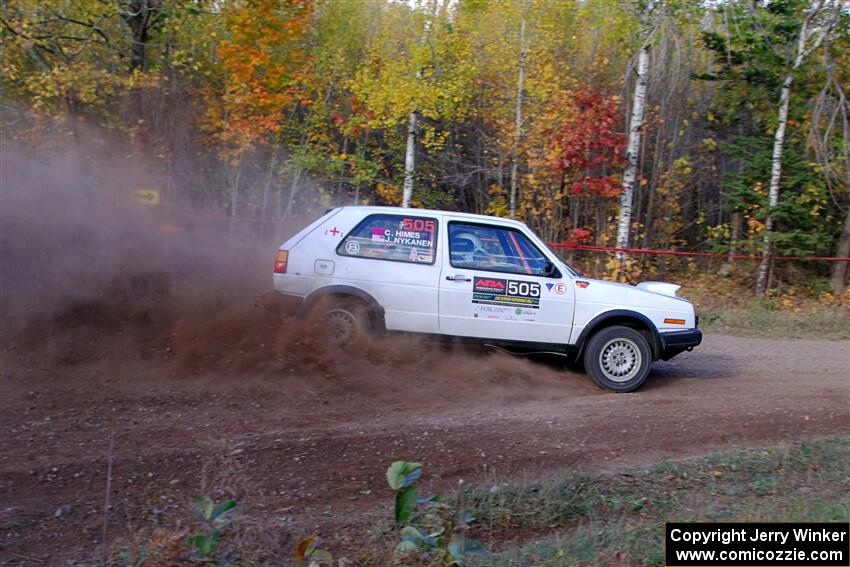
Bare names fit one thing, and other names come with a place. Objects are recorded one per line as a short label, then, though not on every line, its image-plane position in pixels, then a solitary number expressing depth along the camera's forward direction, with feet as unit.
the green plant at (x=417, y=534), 11.95
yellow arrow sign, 49.14
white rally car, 28.66
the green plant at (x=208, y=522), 12.26
